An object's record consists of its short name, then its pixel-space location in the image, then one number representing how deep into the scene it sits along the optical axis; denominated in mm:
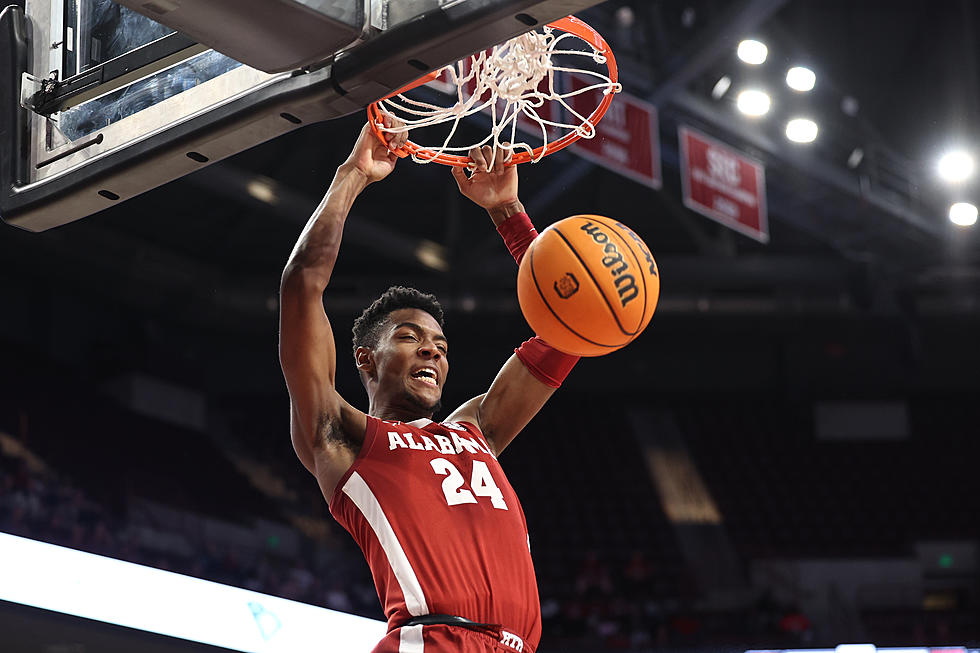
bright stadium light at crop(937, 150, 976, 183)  10859
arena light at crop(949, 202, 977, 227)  11375
